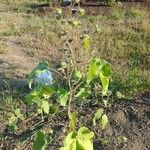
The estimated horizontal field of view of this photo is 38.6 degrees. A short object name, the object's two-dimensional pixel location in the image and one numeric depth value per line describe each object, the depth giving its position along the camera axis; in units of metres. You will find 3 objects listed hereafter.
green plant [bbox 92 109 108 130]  1.70
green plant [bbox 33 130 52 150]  1.32
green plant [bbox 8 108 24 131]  1.91
